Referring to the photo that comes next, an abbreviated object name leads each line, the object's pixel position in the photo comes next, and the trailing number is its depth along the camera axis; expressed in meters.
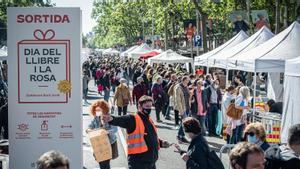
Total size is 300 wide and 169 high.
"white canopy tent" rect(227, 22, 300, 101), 14.23
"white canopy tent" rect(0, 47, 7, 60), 26.62
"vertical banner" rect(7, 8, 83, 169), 7.23
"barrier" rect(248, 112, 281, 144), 12.51
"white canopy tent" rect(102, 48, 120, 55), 81.53
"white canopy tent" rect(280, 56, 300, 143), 11.60
